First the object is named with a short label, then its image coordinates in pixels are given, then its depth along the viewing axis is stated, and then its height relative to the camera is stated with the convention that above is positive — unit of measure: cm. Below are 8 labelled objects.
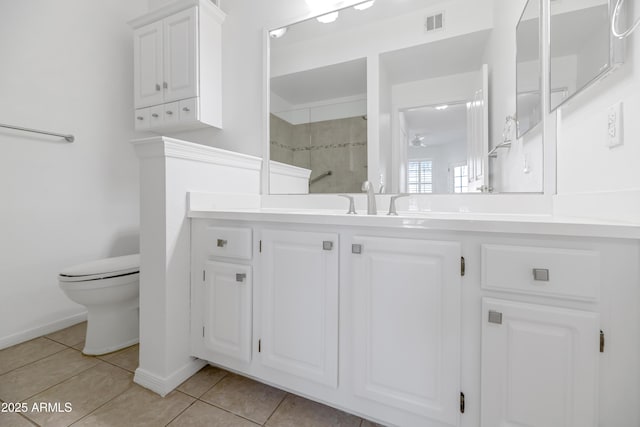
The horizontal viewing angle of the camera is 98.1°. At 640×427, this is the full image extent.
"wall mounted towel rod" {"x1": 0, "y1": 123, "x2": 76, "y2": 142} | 164 +50
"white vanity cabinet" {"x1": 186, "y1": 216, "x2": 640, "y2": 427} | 74 -36
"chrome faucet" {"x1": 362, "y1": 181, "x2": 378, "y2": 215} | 136 +5
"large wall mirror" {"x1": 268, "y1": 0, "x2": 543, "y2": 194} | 133 +63
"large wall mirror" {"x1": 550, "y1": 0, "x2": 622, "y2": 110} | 85 +58
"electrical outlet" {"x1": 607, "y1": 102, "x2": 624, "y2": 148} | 82 +26
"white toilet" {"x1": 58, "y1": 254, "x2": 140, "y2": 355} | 149 -49
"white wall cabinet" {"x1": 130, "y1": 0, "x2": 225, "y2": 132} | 185 +100
